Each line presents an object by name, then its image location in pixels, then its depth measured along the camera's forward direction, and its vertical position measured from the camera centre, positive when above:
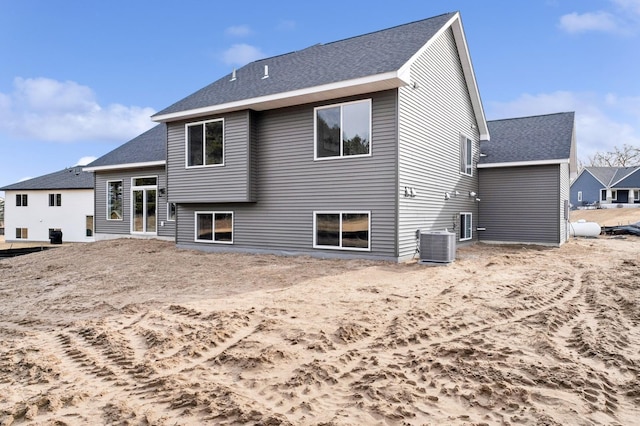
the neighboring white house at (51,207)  25.80 +0.16
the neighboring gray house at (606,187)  43.22 +2.62
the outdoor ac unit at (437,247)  9.50 -0.95
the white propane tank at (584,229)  19.09 -0.99
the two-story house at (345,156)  9.77 +1.66
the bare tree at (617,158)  52.56 +7.45
